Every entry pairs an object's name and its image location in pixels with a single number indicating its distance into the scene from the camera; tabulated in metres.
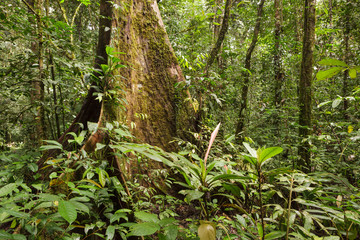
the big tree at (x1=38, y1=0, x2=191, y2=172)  2.17
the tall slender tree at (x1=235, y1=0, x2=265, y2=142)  4.59
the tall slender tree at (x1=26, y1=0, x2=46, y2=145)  2.38
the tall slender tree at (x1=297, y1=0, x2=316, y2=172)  2.93
